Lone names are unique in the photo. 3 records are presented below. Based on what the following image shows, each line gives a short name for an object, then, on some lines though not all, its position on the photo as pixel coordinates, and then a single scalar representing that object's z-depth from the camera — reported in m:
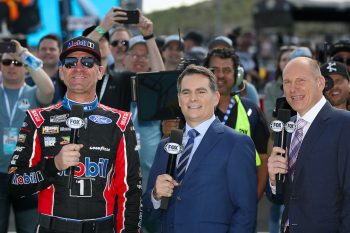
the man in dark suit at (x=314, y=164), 4.78
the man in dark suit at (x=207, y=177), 4.94
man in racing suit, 5.00
